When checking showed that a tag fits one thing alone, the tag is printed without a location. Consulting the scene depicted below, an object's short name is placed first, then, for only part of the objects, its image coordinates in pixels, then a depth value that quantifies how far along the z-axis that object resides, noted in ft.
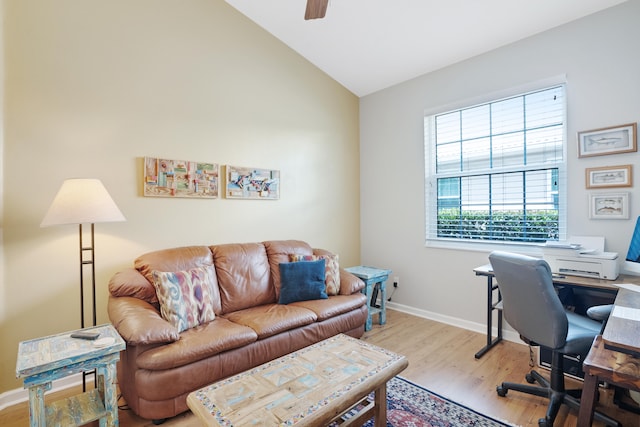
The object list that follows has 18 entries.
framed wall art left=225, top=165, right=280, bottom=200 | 10.42
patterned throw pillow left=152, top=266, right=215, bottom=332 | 7.24
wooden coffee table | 4.24
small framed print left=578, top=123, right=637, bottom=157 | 8.00
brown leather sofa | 6.16
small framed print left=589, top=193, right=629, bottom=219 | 8.07
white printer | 7.47
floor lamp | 6.40
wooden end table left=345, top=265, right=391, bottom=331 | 11.30
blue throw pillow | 9.58
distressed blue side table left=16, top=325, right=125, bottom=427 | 4.99
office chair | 5.94
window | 9.45
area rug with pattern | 6.22
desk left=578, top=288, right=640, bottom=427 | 3.81
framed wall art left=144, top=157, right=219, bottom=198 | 8.80
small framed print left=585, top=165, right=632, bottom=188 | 8.07
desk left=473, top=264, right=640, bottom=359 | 7.04
